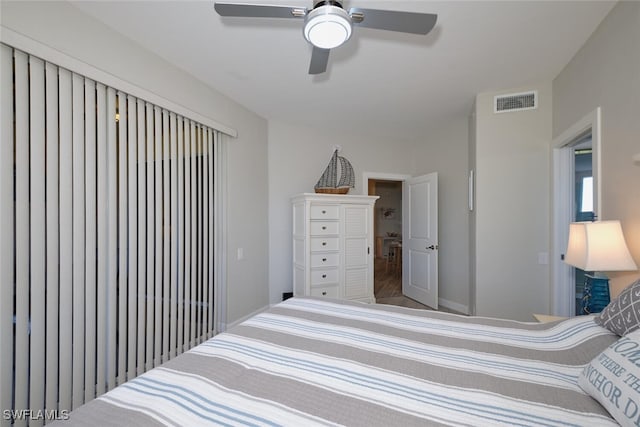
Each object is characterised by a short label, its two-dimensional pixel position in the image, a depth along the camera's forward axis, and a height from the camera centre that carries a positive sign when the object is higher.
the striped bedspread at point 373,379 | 0.78 -0.57
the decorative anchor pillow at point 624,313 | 1.03 -0.39
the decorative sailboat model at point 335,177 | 3.69 +0.49
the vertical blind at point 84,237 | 1.44 -0.14
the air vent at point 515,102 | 2.68 +1.09
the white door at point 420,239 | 3.81 -0.38
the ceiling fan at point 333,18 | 1.26 +0.93
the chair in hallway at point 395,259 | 6.62 -1.16
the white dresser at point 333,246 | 3.37 -0.41
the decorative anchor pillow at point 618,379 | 0.69 -0.46
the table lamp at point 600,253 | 1.44 -0.22
